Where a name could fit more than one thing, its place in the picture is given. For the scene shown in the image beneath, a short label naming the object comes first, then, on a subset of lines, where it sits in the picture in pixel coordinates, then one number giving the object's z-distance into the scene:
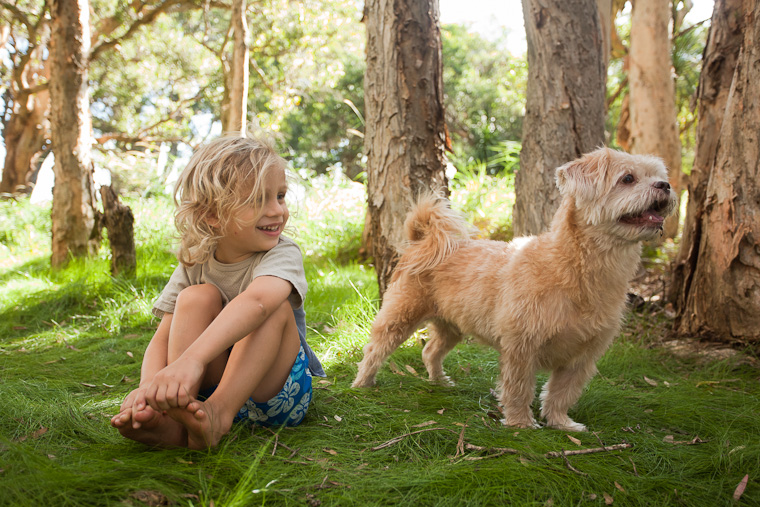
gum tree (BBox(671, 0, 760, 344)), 3.68
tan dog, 2.62
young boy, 2.08
